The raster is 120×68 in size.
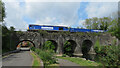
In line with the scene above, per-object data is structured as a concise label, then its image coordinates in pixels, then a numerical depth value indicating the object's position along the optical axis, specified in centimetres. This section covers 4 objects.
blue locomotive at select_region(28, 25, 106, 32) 3694
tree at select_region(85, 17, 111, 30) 5884
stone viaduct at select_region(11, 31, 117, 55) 3078
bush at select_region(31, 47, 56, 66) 1224
